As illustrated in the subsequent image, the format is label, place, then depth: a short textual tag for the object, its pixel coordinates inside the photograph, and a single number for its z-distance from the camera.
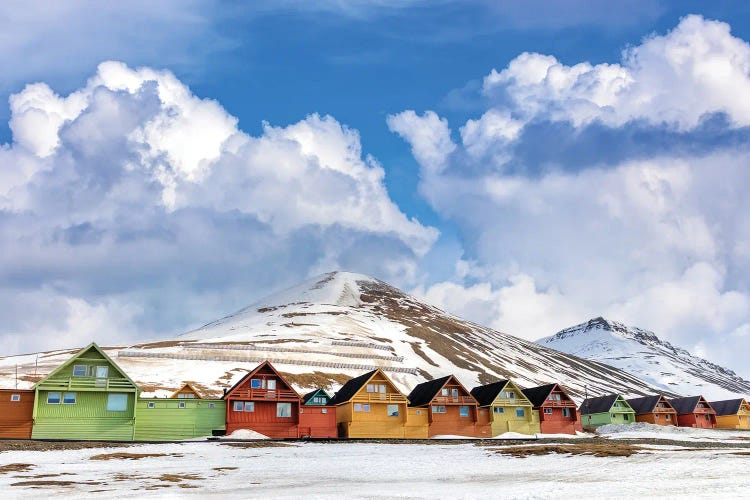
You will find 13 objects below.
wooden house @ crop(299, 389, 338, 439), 78.44
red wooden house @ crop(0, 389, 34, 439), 66.12
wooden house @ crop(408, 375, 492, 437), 84.51
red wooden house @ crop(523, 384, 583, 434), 93.21
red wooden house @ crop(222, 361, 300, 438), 75.81
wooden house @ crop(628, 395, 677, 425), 121.56
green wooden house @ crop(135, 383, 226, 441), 71.62
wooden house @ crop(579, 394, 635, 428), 119.75
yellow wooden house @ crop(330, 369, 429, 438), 80.62
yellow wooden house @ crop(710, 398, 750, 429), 132.12
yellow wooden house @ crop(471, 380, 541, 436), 88.75
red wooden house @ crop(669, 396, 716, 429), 126.00
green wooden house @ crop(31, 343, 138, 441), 67.44
